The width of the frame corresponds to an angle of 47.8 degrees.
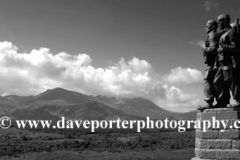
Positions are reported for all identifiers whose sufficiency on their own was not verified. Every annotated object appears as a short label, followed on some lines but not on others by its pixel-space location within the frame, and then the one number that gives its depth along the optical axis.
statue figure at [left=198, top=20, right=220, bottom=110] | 10.92
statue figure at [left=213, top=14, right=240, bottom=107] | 10.48
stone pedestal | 9.97
